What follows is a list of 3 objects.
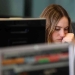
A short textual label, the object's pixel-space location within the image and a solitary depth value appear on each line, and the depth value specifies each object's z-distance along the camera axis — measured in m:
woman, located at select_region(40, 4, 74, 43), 3.89
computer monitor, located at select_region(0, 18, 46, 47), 3.40
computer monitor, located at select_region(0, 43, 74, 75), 2.48
